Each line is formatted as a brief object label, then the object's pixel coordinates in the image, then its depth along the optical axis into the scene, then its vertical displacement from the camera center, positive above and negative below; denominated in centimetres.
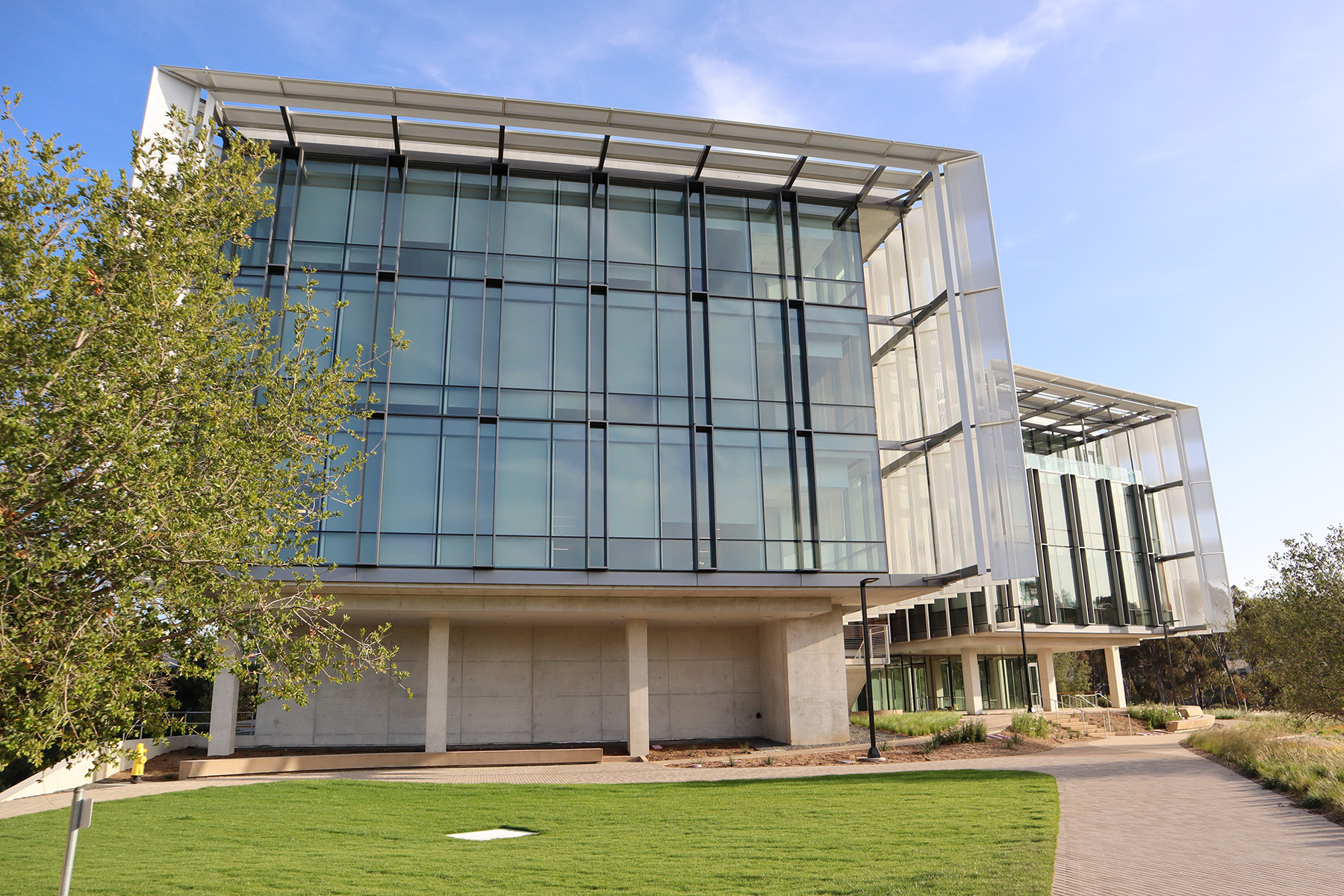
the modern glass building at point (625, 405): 2456 +797
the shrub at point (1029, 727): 2723 -186
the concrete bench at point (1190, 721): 3434 -237
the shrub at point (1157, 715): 3484 -203
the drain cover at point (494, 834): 1312 -238
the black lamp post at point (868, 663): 2237 +18
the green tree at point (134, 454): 729 +210
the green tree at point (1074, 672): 7450 -55
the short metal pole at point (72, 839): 718 -128
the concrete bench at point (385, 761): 2244 -219
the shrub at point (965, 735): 2477 -190
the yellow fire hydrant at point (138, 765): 2191 -203
